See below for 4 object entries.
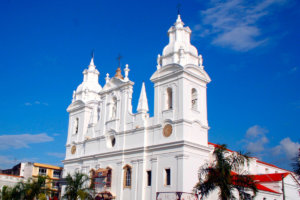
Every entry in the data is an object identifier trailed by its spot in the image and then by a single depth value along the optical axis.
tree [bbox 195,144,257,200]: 20.41
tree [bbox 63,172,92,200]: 26.64
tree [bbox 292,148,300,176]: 15.07
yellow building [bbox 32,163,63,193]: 51.42
